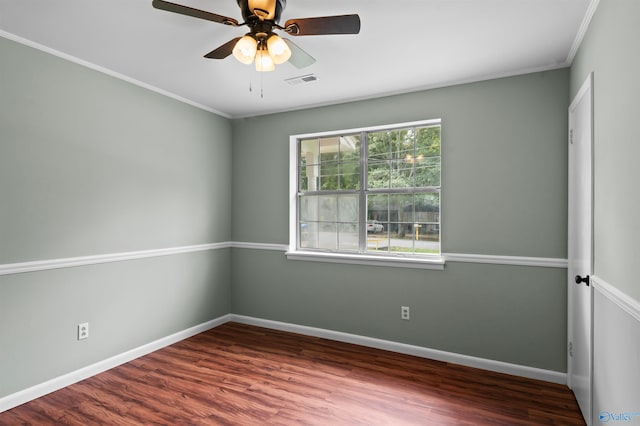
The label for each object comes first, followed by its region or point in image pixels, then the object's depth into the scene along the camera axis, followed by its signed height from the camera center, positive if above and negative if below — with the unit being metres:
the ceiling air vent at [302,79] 3.09 +1.19
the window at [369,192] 3.47 +0.21
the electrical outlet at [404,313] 3.40 -0.98
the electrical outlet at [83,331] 2.84 -0.97
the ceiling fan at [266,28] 1.74 +0.95
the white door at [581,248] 2.19 -0.26
